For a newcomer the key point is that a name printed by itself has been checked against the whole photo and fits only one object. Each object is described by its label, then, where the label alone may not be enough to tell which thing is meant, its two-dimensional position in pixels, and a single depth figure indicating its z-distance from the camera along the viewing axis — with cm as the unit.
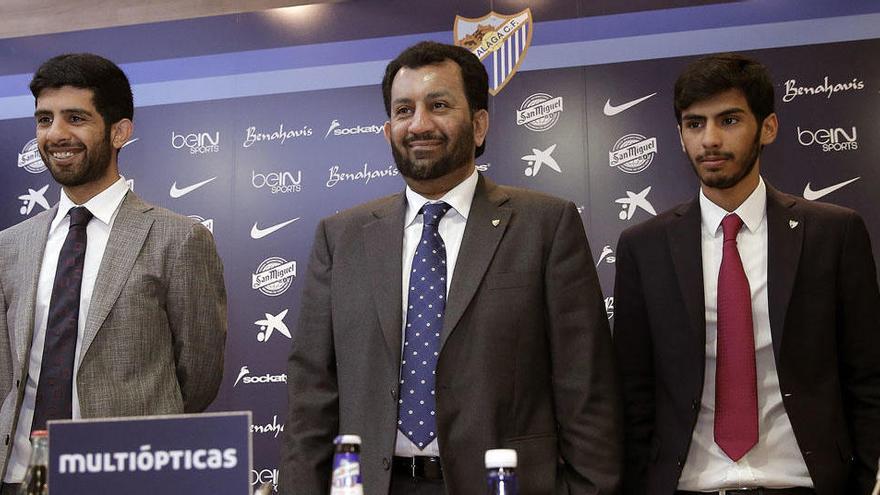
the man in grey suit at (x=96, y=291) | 273
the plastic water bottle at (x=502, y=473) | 155
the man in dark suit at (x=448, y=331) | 237
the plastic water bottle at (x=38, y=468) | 162
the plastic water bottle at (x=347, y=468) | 148
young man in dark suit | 251
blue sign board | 153
